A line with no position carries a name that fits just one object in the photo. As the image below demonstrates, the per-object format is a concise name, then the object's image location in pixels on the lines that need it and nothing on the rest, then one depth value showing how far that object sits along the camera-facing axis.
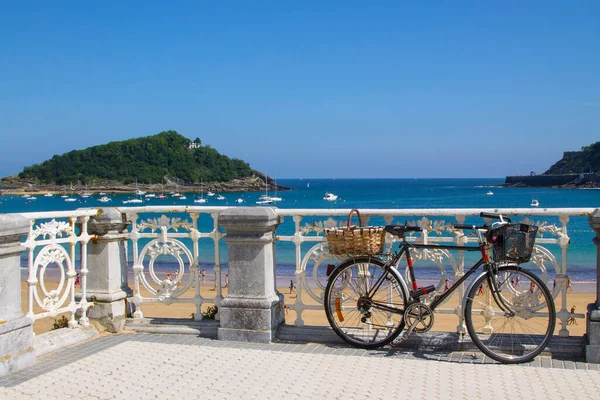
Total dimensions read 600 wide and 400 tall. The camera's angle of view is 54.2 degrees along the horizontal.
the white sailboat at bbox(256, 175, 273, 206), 110.47
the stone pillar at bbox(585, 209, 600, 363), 4.96
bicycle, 4.98
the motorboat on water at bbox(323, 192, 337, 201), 113.47
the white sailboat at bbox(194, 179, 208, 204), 114.13
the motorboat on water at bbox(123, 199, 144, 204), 113.04
